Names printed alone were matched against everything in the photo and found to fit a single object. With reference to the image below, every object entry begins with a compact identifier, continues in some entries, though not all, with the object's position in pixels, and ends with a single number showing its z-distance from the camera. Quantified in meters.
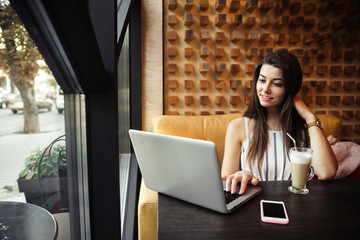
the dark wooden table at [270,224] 0.74
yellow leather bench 2.16
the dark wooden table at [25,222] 0.53
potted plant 0.61
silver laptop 0.82
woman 1.55
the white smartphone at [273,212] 0.80
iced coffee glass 1.03
